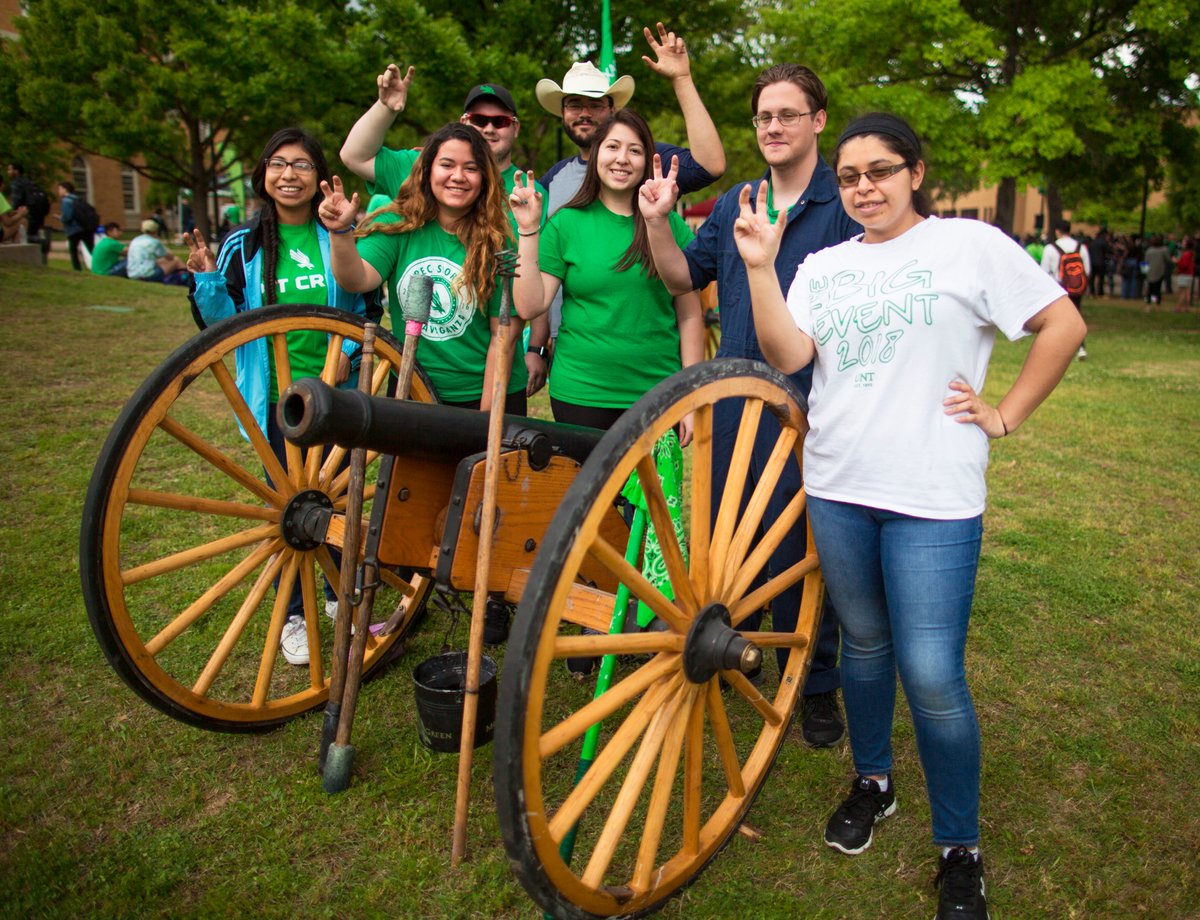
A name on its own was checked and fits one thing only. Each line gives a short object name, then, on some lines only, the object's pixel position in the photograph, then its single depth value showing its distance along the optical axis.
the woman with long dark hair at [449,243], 3.19
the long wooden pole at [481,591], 2.25
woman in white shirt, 2.12
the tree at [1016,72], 14.48
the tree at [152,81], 16.91
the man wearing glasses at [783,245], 2.80
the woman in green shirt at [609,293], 3.09
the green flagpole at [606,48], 4.76
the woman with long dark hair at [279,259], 3.30
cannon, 1.79
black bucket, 2.78
